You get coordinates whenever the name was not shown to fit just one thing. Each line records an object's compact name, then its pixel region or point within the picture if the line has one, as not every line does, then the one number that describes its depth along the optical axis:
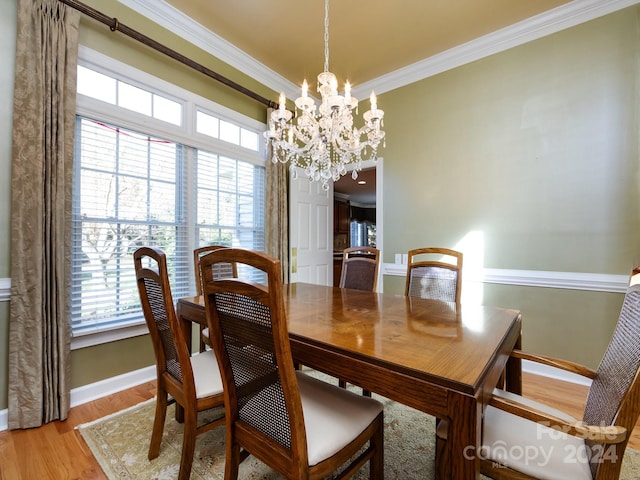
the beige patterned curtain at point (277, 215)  3.24
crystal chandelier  1.90
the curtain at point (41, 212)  1.74
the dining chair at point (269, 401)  0.85
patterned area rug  1.41
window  2.08
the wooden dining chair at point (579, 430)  0.77
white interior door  3.49
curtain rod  1.98
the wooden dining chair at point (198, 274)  2.09
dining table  0.80
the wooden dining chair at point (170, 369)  1.21
